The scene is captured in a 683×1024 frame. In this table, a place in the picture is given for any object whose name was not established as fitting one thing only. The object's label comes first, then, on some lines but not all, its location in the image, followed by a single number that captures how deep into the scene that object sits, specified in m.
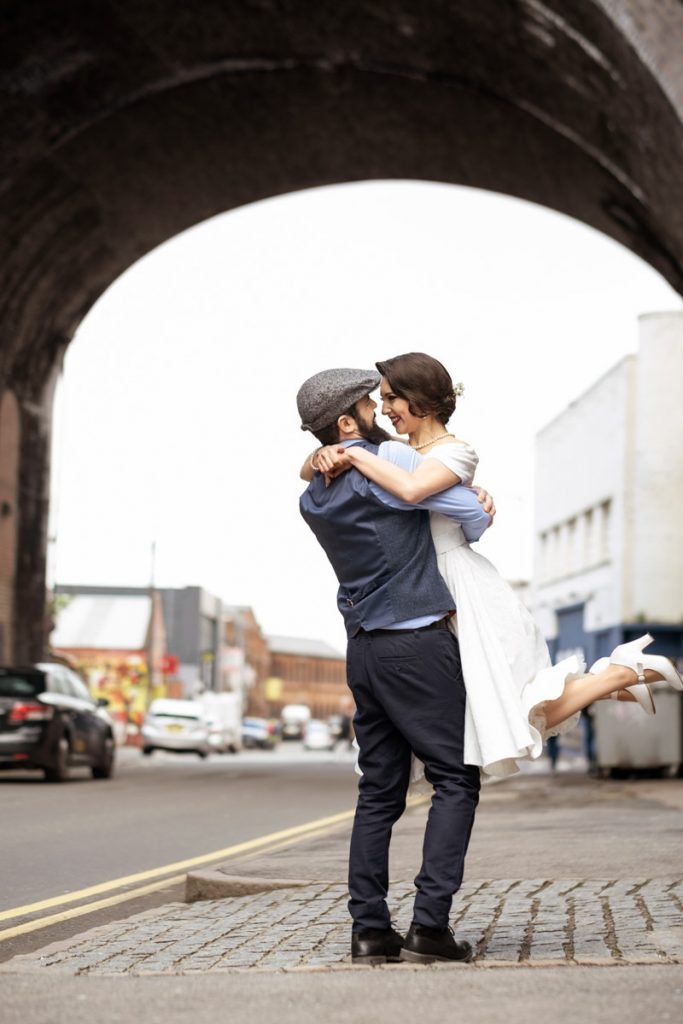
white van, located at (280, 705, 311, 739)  133.88
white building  38.06
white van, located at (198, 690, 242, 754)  59.97
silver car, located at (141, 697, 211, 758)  44.06
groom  5.14
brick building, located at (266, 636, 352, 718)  172.62
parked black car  20.05
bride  5.12
